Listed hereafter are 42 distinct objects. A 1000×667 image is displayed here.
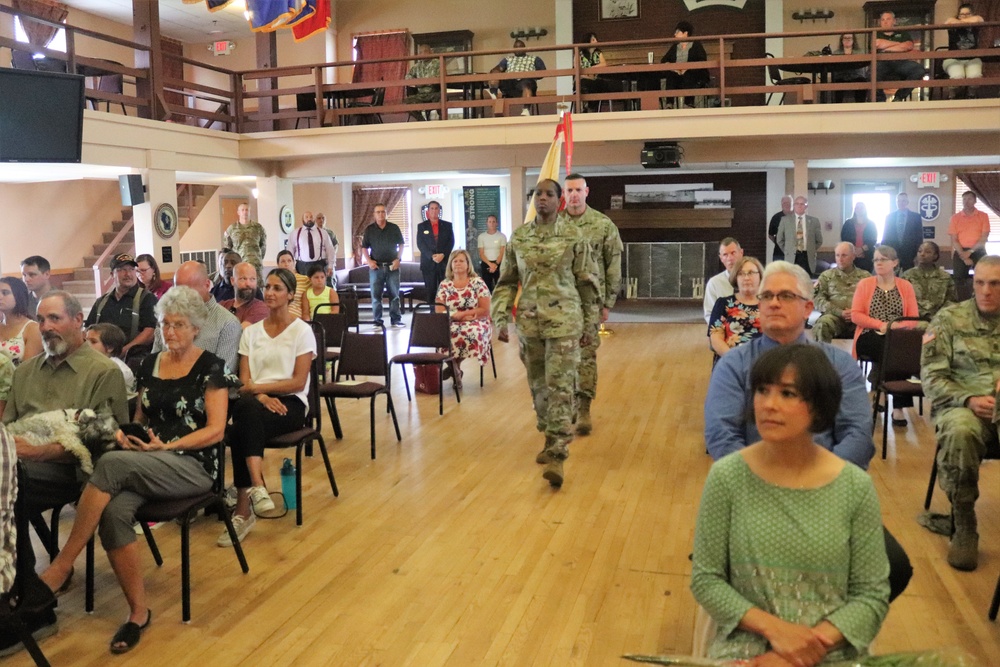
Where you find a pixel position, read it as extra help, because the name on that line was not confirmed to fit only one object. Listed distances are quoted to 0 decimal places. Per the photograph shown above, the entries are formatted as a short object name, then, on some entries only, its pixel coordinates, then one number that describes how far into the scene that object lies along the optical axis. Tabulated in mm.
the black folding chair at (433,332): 7188
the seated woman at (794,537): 1995
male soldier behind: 6121
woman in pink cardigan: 6391
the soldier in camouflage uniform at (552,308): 5117
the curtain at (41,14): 13961
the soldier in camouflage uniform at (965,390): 3830
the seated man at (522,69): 12539
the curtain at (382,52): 16578
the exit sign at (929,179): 15984
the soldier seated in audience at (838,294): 7078
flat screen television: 8078
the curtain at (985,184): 15820
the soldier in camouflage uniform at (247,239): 10258
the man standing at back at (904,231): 12078
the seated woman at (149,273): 6978
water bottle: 4613
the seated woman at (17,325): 4746
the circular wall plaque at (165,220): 11320
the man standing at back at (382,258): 12516
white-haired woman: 3348
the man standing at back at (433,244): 12633
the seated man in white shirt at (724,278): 6223
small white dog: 3479
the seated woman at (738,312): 5012
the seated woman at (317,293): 8172
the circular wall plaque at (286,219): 14000
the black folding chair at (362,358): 6066
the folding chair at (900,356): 5492
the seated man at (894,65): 11508
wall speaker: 10844
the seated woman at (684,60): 12062
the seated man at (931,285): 7234
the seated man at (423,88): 13148
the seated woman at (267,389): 4344
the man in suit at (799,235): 11805
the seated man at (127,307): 6168
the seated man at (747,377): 2736
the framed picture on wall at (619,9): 15625
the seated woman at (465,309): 7785
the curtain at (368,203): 18094
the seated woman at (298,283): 7957
